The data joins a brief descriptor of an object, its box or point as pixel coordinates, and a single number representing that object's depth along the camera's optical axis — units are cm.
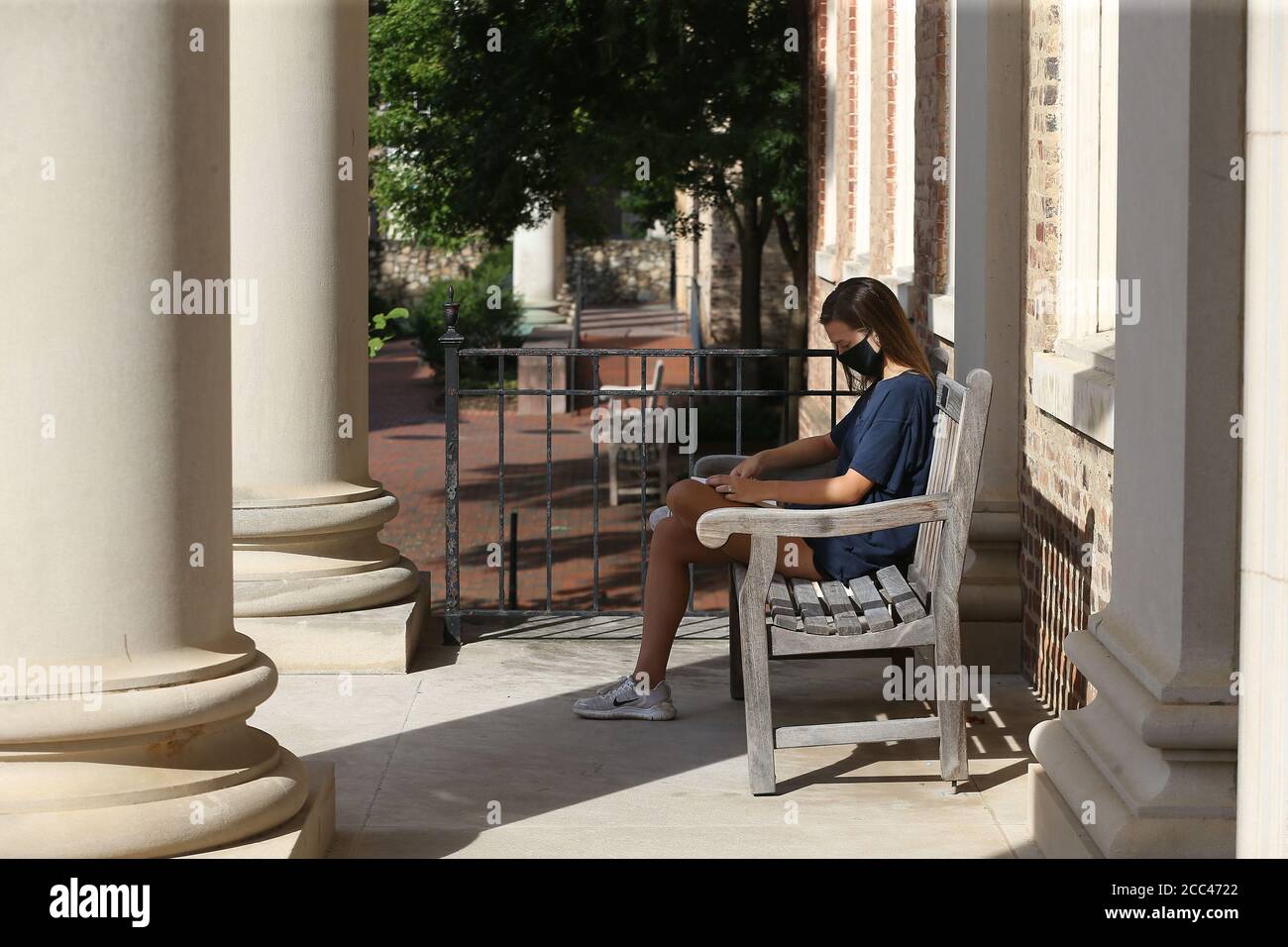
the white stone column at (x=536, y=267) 2847
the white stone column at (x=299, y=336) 611
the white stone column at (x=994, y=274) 620
